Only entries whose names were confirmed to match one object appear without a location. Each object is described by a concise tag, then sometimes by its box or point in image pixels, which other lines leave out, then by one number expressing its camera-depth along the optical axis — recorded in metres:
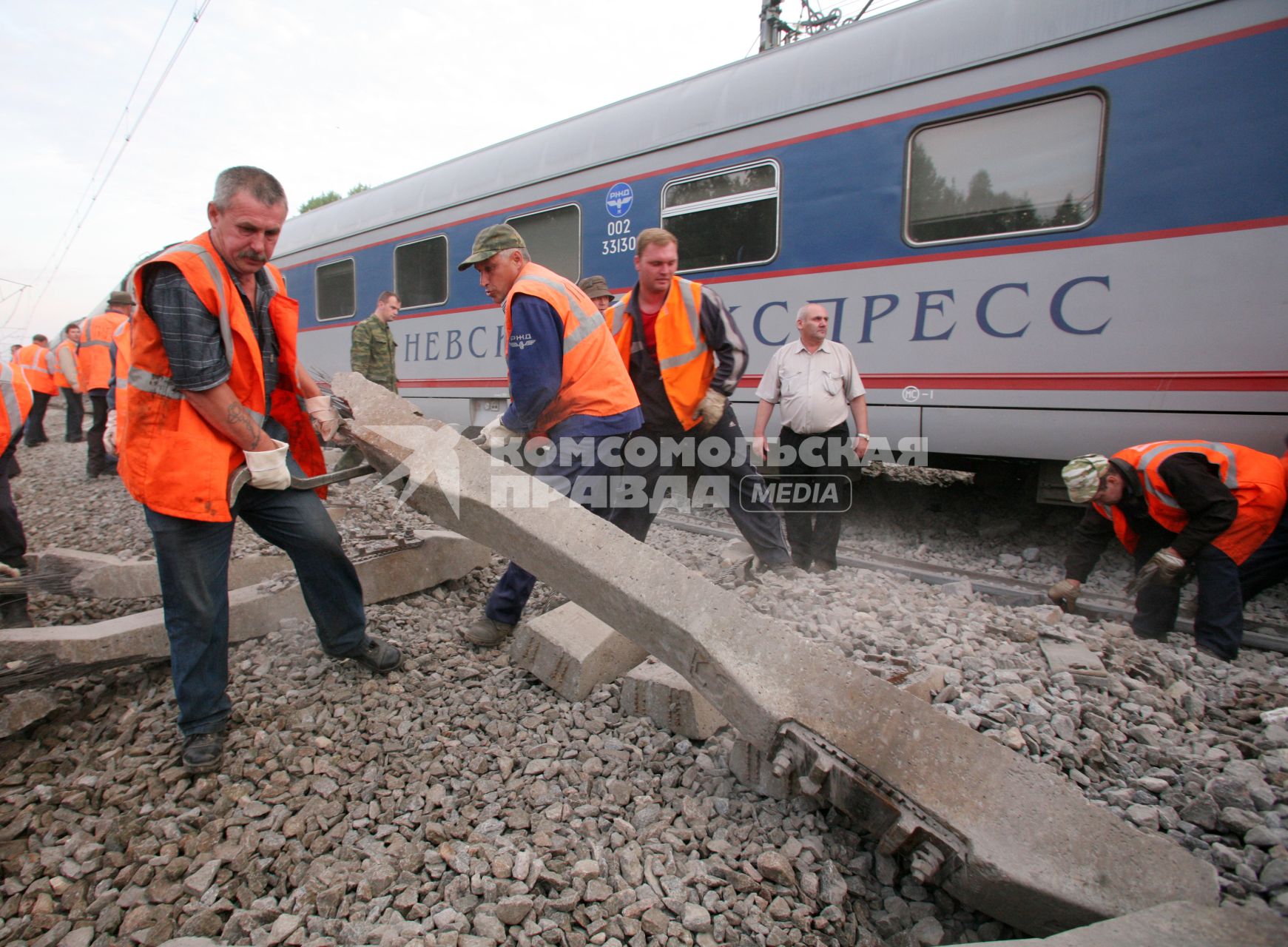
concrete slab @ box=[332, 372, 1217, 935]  1.47
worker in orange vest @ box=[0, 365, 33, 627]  4.02
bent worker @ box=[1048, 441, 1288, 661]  3.25
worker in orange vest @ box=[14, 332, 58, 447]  10.62
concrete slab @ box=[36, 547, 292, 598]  3.48
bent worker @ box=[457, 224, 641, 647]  2.94
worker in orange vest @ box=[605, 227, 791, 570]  3.84
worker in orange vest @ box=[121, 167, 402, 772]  2.15
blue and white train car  3.63
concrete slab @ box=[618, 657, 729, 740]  2.32
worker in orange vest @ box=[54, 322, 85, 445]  10.42
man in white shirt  4.40
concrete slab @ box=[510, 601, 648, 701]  2.64
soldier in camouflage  7.03
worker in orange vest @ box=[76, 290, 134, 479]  7.91
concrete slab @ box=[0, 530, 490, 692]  2.52
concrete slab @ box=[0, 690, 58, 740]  2.37
